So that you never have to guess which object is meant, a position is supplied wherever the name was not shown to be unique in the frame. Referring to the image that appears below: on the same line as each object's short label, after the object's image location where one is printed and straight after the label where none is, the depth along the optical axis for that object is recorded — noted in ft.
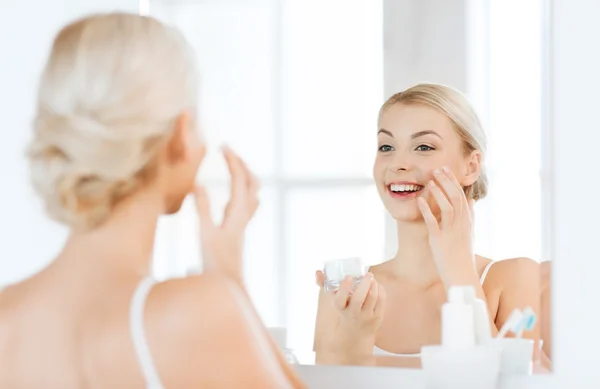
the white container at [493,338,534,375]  6.88
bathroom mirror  6.95
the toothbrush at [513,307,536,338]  6.88
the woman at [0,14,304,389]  6.06
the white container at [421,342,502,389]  6.66
